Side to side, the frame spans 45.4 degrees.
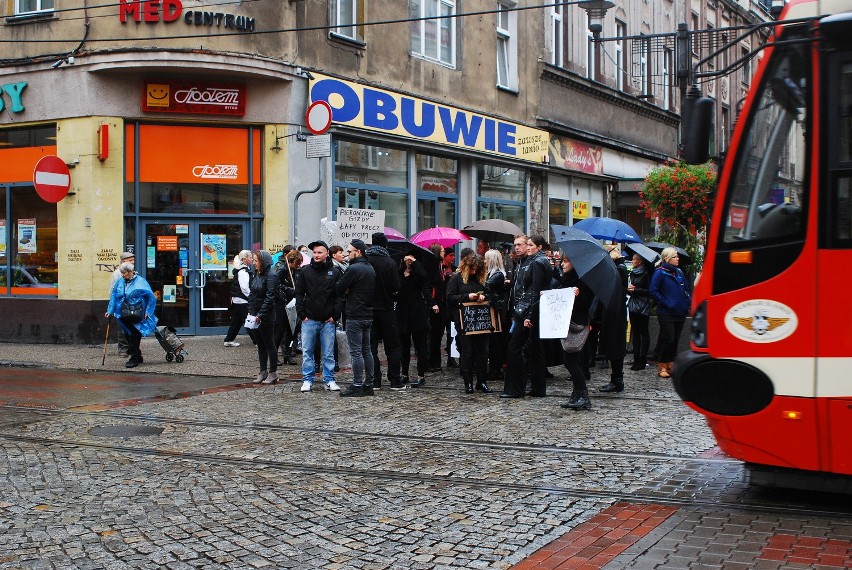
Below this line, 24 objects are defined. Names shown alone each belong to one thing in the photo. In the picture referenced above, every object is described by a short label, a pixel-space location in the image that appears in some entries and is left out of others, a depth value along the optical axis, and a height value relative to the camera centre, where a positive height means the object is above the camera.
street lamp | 24.35 +6.48
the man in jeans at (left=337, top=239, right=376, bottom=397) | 11.66 -0.63
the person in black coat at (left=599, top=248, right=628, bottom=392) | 11.80 -0.97
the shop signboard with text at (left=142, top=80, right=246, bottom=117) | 18.06 +2.84
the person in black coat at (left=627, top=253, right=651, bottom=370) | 14.06 -0.73
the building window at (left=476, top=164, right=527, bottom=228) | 24.66 +1.59
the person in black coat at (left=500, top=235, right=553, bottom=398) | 10.95 -0.69
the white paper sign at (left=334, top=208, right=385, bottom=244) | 14.62 +0.48
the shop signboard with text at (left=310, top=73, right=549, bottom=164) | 19.41 +2.93
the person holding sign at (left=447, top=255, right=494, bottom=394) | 11.85 -0.67
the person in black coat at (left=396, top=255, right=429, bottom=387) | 12.82 -0.63
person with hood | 14.73 -0.67
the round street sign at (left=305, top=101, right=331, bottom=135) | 15.99 +2.21
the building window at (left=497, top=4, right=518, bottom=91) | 25.22 +5.12
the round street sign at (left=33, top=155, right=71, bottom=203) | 17.55 +1.36
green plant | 20.33 +1.12
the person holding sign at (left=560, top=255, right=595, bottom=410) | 10.46 -1.06
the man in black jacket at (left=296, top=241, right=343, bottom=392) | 11.98 -0.60
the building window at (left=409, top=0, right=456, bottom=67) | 21.86 +4.94
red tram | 5.99 -0.11
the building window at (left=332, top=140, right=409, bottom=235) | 19.94 +1.57
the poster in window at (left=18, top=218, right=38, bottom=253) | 18.97 +0.39
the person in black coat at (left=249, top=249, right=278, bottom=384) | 12.48 -0.64
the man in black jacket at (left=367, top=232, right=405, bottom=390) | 12.14 -0.54
